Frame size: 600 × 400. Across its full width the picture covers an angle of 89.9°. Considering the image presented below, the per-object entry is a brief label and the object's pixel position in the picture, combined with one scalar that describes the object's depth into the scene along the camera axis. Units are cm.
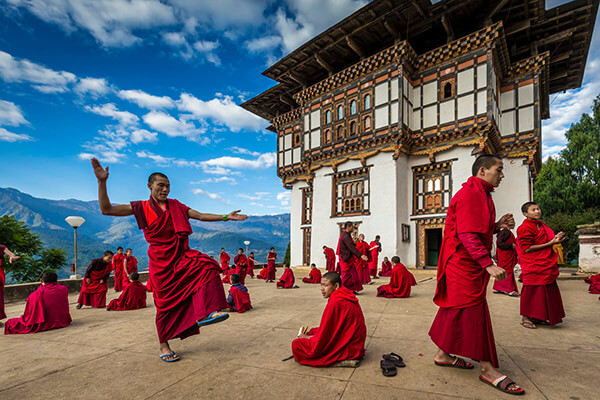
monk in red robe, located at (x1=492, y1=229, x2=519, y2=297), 773
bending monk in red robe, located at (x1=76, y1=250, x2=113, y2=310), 788
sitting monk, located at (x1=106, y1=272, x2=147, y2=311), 734
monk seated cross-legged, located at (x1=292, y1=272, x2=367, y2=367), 314
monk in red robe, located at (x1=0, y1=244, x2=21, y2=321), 540
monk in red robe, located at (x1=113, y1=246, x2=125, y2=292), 1165
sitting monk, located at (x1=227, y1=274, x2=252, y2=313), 646
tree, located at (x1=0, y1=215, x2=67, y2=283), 1453
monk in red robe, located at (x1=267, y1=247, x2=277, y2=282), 1435
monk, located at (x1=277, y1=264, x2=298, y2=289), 1082
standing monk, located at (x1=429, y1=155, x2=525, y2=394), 271
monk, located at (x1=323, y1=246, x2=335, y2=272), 1429
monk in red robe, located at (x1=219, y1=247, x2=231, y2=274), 1633
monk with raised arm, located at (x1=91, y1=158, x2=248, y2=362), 341
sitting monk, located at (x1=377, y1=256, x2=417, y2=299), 776
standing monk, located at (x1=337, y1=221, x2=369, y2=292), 806
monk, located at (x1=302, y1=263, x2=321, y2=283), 1301
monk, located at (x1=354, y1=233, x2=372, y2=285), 1094
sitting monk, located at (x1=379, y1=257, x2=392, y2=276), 1514
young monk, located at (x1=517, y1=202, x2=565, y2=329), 446
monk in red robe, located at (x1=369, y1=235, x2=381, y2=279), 1388
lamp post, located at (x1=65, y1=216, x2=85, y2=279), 1106
